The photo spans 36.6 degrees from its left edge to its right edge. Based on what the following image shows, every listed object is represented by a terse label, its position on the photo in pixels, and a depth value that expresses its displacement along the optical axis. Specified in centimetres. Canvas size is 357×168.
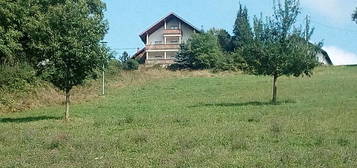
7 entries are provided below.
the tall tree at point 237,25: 8852
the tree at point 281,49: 3262
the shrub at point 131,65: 7560
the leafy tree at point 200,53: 7575
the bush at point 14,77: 3309
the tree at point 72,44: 2470
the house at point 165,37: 9438
